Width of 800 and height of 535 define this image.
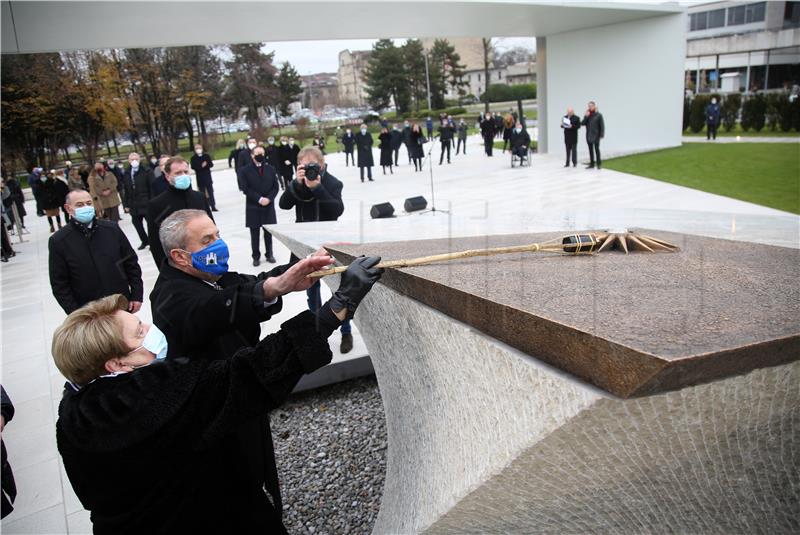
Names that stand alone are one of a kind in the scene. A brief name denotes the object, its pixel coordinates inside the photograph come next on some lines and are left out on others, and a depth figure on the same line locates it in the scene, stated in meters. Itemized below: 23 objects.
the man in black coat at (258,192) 7.84
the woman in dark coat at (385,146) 19.47
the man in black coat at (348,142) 22.15
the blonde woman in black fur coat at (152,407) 1.57
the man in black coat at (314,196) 5.11
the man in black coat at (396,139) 20.92
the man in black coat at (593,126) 14.88
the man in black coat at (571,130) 15.75
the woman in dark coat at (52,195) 13.62
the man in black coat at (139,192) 8.69
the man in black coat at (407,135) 20.39
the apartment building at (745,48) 40.75
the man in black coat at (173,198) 5.64
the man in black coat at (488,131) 22.05
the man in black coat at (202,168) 13.52
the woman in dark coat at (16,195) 15.53
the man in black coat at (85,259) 4.16
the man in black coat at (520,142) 17.83
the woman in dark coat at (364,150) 18.03
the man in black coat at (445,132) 20.91
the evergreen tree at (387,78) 57.16
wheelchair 18.42
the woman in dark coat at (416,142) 19.47
